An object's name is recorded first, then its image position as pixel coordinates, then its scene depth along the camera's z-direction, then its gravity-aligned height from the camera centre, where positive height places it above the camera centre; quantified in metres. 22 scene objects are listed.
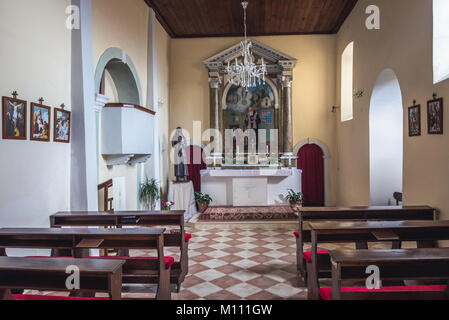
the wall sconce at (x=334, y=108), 9.63 +1.45
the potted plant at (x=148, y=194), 7.36 -0.77
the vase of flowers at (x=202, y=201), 8.91 -1.11
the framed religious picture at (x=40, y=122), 3.80 +0.46
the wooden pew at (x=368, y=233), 3.35 -0.77
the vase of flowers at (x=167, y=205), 7.71 -1.06
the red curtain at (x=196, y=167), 9.85 -0.22
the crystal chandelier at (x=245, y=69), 7.23 +1.99
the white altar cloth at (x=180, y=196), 8.33 -0.91
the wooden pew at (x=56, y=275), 2.22 -0.79
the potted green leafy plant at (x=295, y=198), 8.81 -1.05
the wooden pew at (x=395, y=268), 2.36 -0.82
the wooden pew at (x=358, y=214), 4.36 -0.76
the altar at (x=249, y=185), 8.90 -0.72
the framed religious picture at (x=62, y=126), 4.28 +0.47
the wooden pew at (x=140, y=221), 4.12 -0.78
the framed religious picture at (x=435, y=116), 4.22 +0.54
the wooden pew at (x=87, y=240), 3.17 -0.77
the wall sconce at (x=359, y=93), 7.43 +1.49
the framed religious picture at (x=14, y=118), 3.37 +0.45
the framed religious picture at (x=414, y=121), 4.82 +0.54
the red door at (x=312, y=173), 9.93 -0.43
